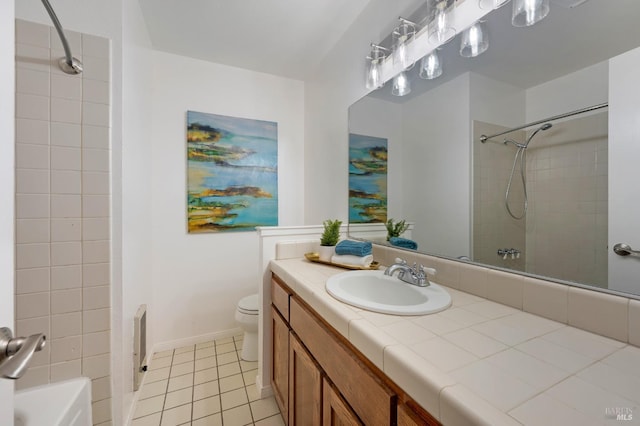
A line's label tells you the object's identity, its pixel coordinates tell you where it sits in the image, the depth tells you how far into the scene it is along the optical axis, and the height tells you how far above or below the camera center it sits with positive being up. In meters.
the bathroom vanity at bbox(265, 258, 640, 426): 0.42 -0.31
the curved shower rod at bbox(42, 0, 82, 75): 1.06 +0.66
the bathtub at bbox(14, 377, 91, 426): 0.96 -0.77
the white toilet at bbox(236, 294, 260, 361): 1.86 -0.81
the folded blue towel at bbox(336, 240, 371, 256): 1.36 -0.20
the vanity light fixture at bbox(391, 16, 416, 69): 1.31 +0.89
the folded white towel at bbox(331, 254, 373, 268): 1.34 -0.25
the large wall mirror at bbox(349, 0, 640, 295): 0.70 +0.22
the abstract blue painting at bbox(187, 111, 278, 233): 2.19 +0.34
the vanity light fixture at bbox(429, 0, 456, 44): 1.11 +0.82
